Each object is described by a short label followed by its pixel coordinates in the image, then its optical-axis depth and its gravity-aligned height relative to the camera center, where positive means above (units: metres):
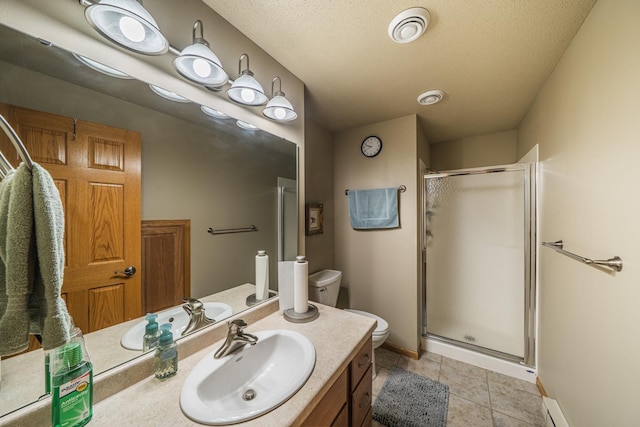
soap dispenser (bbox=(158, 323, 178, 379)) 0.73 -0.47
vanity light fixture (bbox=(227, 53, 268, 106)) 1.06 +0.60
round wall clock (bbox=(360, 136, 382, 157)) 2.21 +0.68
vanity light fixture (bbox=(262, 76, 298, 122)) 1.24 +0.60
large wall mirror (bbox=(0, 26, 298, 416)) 0.58 +0.19
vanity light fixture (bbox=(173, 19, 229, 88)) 0.87 +0.61
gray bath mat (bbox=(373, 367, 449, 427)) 1.42 -1.32
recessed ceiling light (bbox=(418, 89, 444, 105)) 1.66 +0.90
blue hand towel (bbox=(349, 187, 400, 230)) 2.10 +0.05
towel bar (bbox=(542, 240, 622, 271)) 0.84 -0.20
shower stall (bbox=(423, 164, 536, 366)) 1.90 -0.46
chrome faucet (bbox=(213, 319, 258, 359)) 0.85 -0.49
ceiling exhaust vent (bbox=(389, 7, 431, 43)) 1.02 +0.91
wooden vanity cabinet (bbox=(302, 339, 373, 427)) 0.76 -0.74
